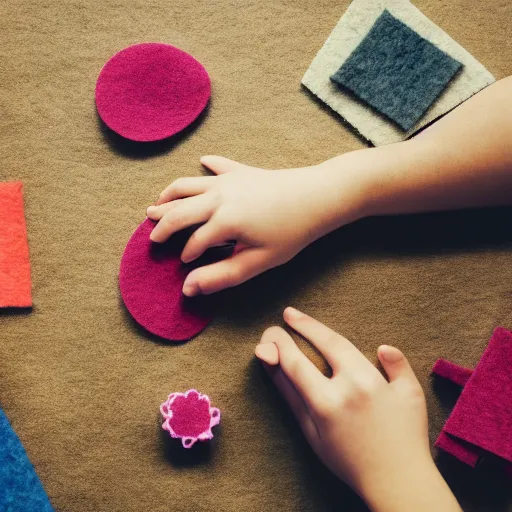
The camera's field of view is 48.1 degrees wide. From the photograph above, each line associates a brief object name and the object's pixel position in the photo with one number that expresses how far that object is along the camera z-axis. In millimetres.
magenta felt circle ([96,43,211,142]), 780
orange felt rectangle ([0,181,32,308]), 762
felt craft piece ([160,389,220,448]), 739
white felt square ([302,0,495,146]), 792
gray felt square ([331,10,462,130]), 783
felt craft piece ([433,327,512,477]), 725
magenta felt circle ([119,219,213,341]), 760
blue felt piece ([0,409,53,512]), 731
